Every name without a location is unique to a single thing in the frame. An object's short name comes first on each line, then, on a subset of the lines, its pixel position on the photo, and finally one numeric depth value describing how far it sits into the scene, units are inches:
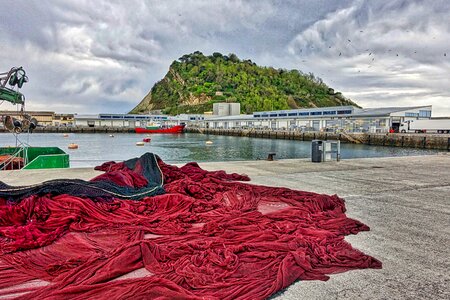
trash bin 436.8
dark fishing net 166.1
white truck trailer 1761.8
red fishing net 93.4
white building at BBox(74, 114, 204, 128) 3875.5
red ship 3366.1
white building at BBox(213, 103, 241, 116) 4047.7
